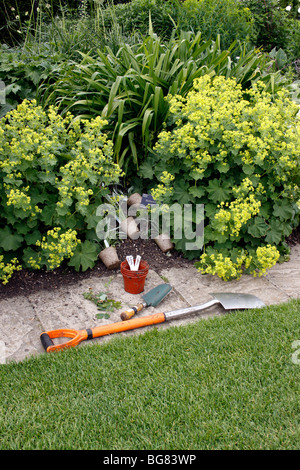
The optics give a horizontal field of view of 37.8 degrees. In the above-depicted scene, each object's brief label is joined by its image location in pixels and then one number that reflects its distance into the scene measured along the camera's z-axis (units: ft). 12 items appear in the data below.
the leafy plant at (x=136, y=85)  12.52
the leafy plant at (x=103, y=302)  9.68
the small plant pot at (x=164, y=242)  11.77
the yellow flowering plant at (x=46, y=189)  9.63
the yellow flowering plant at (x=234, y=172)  10.50
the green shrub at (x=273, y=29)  21.49
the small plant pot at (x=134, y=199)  12.93
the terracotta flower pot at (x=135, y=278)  10.04
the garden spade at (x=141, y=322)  8.37
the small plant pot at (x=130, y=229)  12.08
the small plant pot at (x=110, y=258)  11.02
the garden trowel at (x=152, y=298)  9.45
